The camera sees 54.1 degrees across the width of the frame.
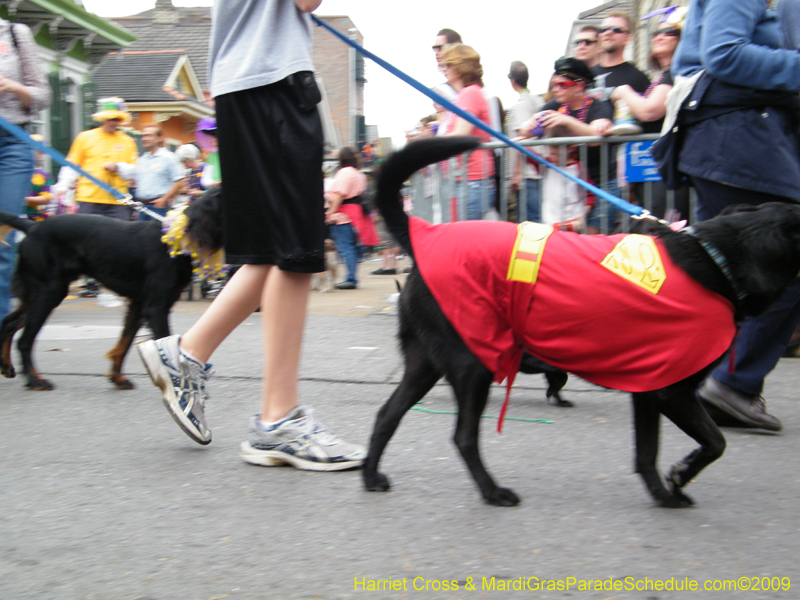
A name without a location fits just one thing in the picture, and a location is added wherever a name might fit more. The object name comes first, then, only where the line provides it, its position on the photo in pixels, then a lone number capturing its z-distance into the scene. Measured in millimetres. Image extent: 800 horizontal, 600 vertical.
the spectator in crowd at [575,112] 5211
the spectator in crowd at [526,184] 5535
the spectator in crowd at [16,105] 4219
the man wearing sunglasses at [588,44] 6359
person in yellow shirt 8234
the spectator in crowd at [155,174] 8461
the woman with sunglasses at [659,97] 4875
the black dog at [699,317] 2436
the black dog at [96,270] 4090
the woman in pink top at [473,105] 5609
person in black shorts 2752
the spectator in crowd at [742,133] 3160
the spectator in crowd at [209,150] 8328
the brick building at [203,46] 33625
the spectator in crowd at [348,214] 10172
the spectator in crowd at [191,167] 8633
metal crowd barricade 5164
